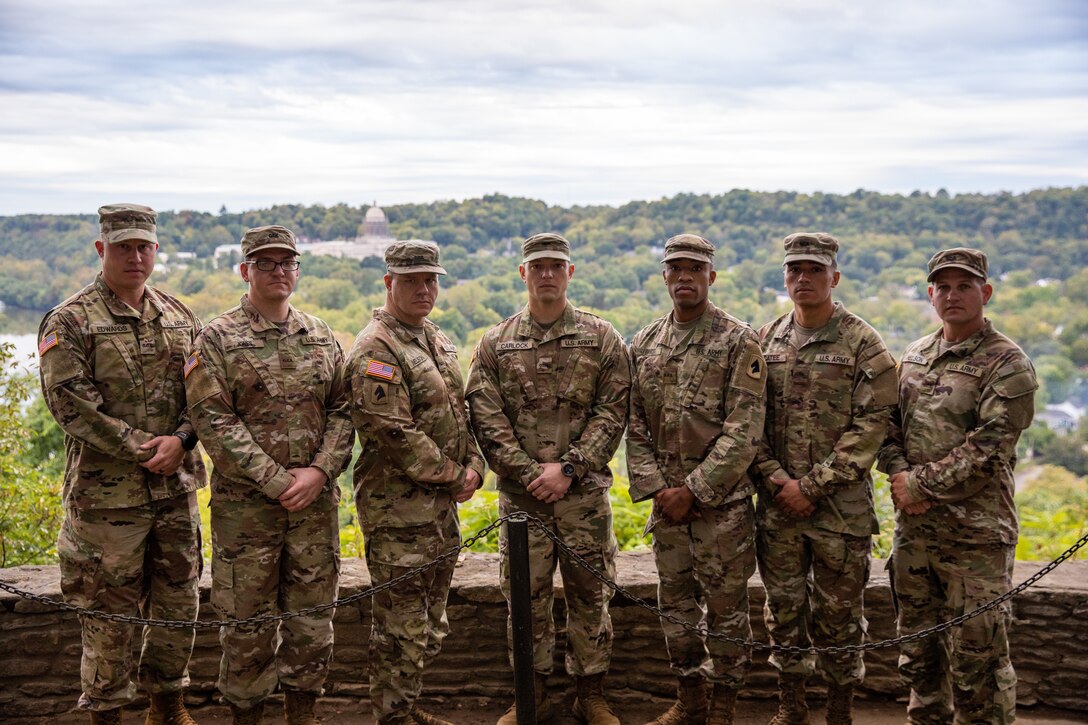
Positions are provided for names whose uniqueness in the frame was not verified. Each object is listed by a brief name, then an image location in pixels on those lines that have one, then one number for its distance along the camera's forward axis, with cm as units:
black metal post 352
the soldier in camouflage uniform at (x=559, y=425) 434
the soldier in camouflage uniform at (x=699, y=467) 423
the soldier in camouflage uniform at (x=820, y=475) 418
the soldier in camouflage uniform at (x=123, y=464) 401
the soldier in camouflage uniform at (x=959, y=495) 401
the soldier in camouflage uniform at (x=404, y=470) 410
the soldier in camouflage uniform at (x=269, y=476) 400
